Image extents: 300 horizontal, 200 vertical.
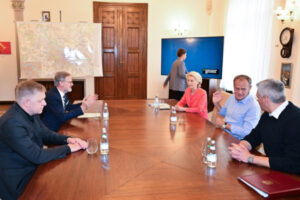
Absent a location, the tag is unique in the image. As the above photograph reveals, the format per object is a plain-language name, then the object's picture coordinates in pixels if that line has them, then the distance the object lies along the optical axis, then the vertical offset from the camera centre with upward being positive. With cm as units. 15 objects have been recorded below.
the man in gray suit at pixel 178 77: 584 -35
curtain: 486 +47
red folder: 130 -62
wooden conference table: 135 -66
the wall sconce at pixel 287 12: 400 +78
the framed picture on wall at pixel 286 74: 423 -17
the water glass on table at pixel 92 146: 187 -61
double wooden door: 725 +31
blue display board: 620 +20
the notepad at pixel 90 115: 305 -63
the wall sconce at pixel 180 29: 754 +92
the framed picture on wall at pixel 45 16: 704 +116
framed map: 655 +29
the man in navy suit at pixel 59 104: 289 -49
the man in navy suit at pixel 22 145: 168 -55
